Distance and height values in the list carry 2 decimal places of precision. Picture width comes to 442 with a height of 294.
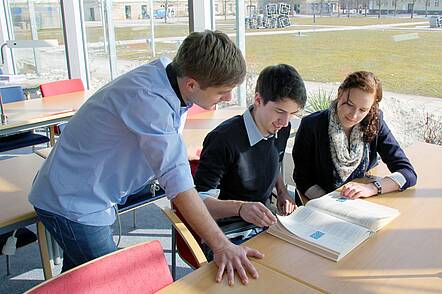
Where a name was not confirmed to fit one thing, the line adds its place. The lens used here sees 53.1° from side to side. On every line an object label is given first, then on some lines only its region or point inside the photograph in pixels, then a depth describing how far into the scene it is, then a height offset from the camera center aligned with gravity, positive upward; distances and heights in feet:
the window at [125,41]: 14.30 -0.60
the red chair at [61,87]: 12.75 -1.76
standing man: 3.88 -1.15
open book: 4.22 -2.07
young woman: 5.90 -1.74
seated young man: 5.20 -1.50
